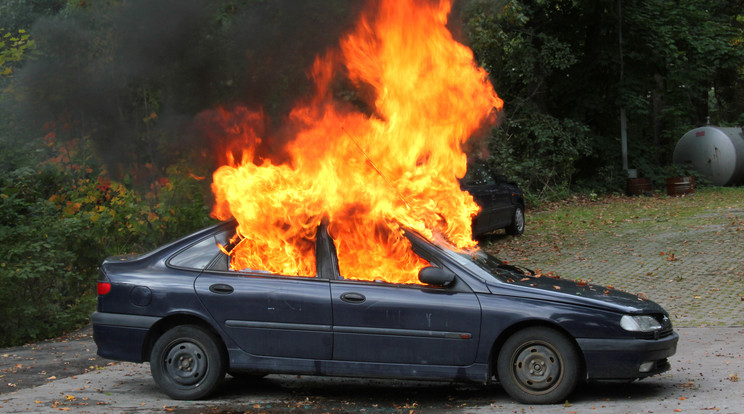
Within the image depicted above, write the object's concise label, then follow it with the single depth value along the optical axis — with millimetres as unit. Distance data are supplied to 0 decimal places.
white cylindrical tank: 30359
